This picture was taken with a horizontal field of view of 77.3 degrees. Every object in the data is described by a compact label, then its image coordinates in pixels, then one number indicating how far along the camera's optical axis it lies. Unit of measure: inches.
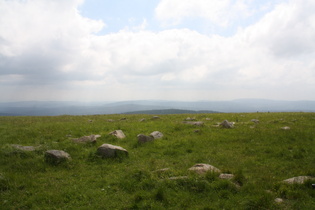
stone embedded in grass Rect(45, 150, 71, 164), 518.3
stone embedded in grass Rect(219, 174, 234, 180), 406.9
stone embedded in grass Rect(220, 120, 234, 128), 909.8
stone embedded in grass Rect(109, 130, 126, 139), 778.1
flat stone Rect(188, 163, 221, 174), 437.2
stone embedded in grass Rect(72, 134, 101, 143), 704.0
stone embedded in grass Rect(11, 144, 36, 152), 597.9
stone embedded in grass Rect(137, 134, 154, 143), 710.6
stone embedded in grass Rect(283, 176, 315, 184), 371.6
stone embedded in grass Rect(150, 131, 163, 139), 779.3
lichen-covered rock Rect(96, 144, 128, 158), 565.0
